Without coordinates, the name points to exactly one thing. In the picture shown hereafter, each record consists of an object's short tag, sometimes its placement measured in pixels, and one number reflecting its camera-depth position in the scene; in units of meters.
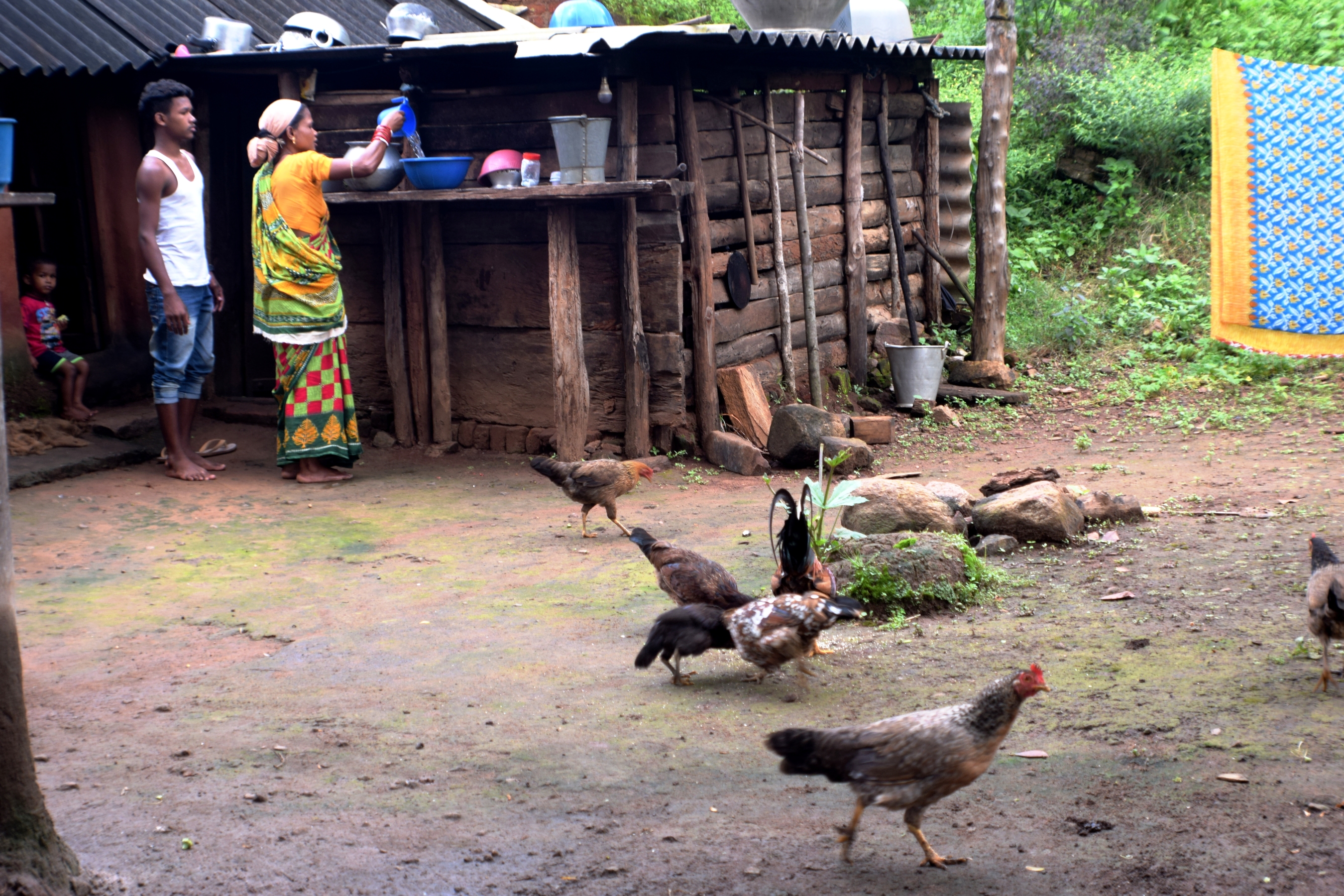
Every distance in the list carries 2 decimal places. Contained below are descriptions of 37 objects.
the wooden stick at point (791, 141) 8.63
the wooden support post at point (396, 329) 8.74
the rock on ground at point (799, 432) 8.34
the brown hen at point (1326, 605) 3.88
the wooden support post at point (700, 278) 8.23
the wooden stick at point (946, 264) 11.38
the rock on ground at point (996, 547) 6.03
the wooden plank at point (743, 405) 8.69
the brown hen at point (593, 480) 6.64
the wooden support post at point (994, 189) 10.22
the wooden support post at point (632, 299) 7.99
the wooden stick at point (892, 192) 10.64
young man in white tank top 7.24
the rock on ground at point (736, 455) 8.25
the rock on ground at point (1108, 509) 6.41
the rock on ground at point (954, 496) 6.47
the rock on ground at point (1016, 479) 6.85
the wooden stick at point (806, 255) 9.26
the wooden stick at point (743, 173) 8.83
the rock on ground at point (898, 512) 6.12
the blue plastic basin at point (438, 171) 7.86
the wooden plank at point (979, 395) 10.37
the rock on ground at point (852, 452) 8.16
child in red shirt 8.37
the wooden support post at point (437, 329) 8.62
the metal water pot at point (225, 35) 8.60
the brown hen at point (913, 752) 3.01
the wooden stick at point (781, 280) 9.12
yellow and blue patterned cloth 9.07
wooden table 7.68
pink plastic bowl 7.76
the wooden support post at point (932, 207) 11.53
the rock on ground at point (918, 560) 5.22
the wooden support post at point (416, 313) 8.66
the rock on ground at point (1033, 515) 6.05
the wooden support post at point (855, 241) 10.07
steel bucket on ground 10.09
